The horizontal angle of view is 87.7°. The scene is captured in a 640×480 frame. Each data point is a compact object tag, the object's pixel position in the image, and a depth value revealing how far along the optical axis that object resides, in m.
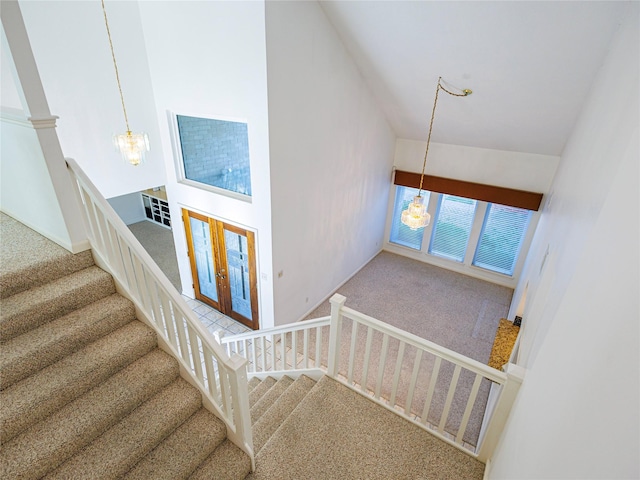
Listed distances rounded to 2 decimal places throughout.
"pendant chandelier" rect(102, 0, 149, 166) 4.04
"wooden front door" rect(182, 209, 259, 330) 5.02
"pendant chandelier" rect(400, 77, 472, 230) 4.59
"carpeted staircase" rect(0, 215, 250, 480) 1.82
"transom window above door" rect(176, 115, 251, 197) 4.51
